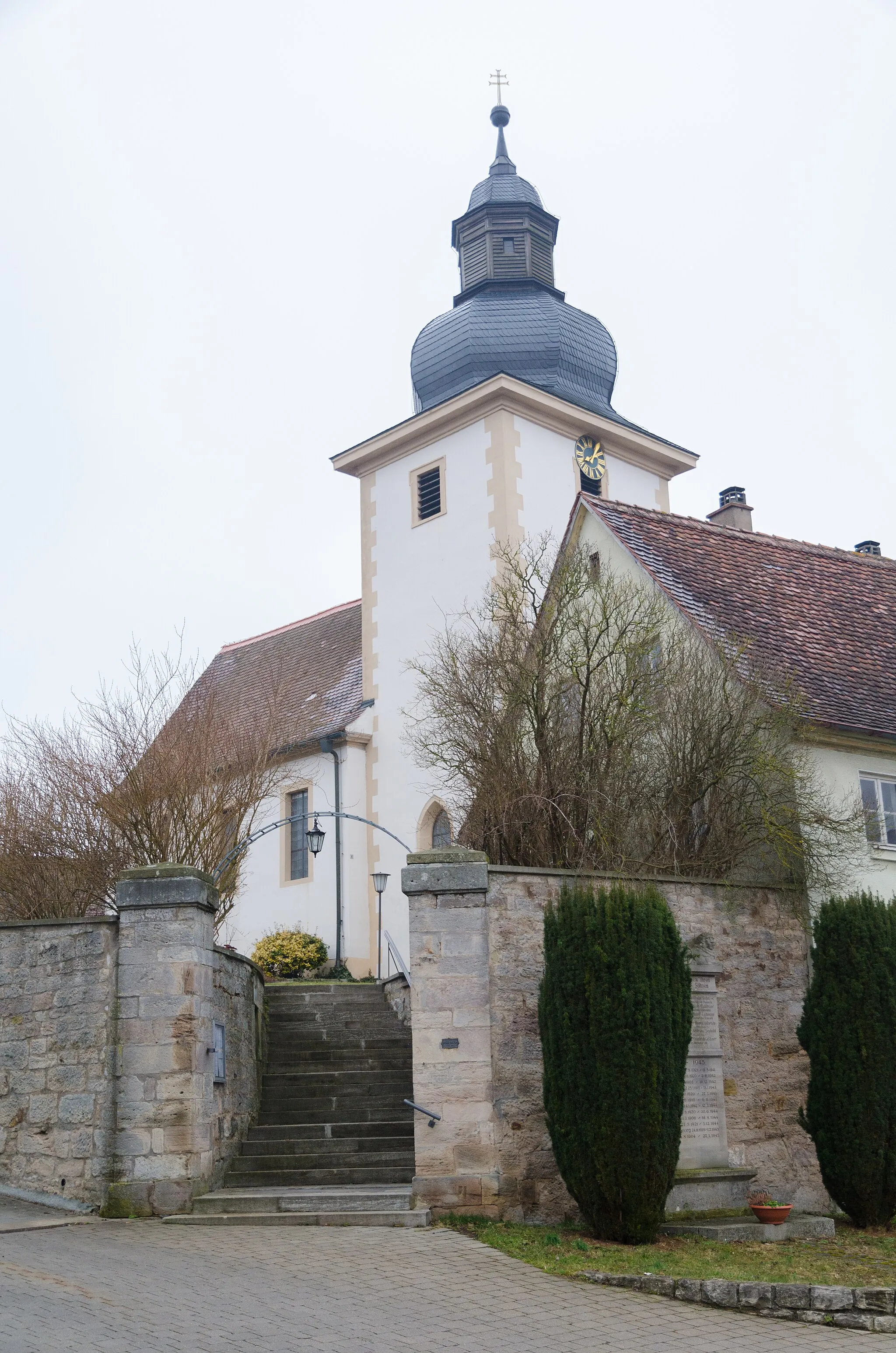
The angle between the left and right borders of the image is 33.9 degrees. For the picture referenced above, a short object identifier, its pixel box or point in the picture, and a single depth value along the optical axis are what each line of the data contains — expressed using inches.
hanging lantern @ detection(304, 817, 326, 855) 836.0
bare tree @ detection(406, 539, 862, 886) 560.1
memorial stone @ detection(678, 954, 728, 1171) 498.9
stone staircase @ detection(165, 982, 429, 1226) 461.4
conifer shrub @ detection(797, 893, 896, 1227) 488.4
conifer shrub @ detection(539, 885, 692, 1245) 431.5
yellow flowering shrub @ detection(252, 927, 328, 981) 1015.0
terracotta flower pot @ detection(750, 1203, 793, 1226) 454.6
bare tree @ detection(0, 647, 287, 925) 724.7
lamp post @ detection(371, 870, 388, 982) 976.3
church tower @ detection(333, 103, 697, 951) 1064.8
